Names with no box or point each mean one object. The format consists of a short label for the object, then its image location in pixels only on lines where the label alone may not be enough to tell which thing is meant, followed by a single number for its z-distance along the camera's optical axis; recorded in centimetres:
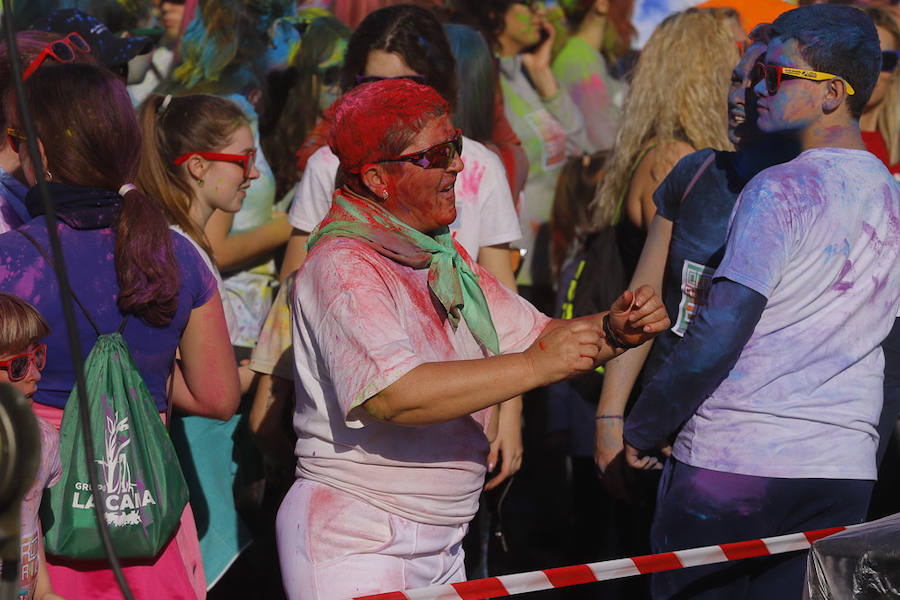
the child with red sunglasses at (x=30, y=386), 490
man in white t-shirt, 550
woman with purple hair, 529
